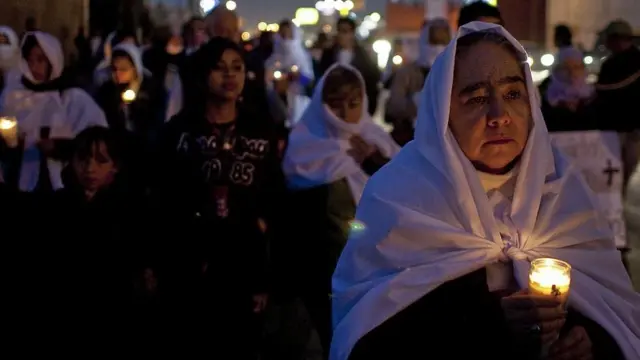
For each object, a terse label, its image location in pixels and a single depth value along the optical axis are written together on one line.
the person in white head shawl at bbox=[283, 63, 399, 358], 4.99
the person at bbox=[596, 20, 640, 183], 8.01
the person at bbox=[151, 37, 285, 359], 4.77
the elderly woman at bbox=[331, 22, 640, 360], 2.43
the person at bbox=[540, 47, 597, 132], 6.35
